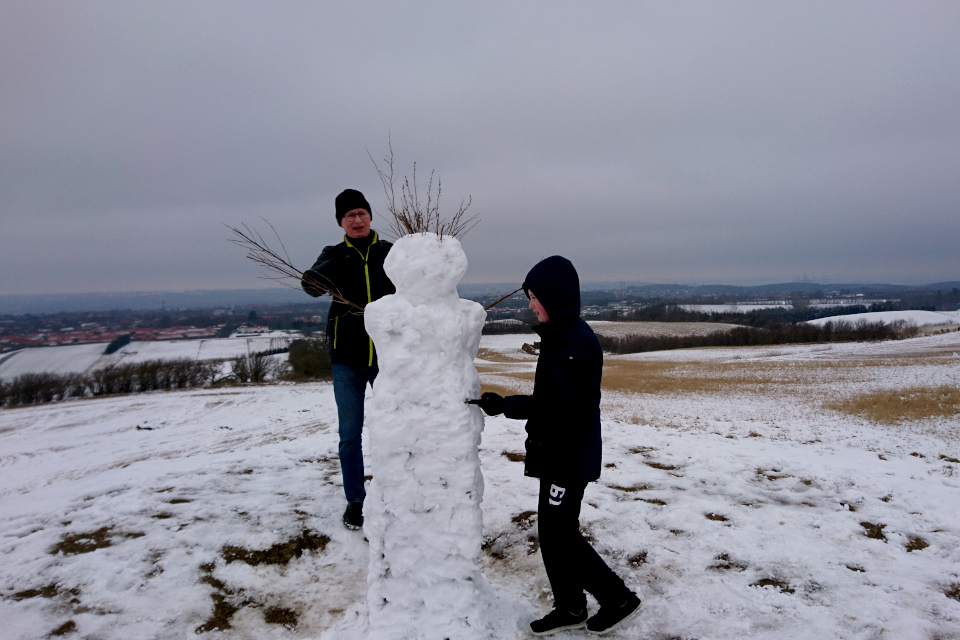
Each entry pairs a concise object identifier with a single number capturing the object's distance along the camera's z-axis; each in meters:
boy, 2.67
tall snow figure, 2.84
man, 3.86
